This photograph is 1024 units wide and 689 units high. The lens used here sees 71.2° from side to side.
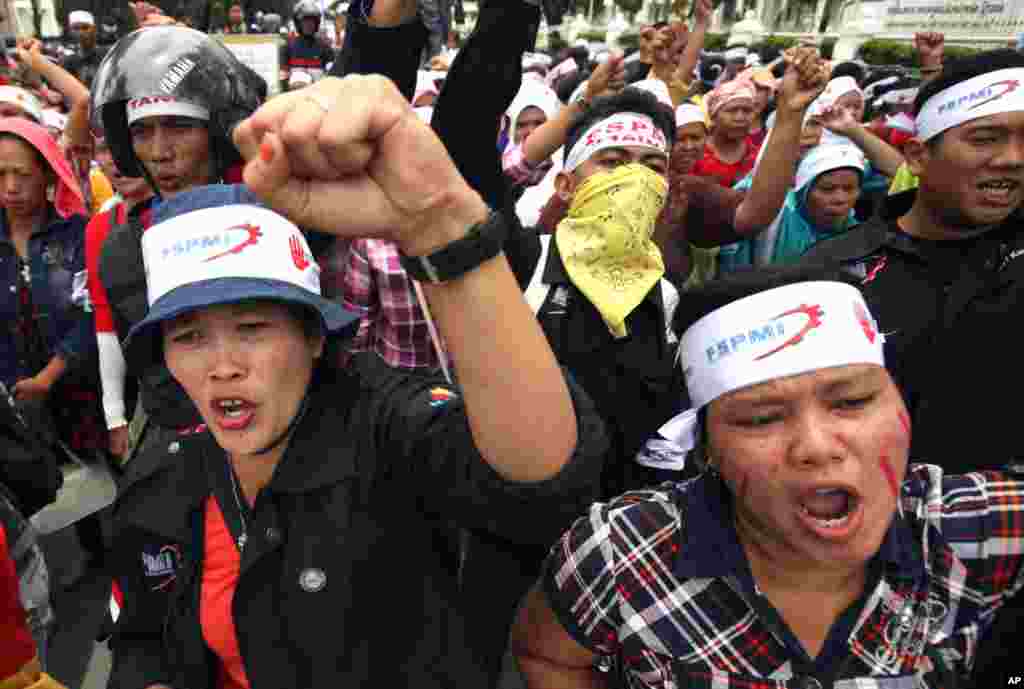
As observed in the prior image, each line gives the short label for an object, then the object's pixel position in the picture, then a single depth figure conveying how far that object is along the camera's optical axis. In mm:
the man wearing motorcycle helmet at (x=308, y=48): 8820
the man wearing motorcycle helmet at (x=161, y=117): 2393
